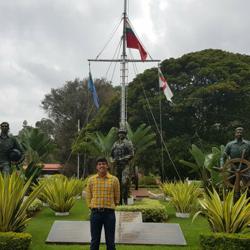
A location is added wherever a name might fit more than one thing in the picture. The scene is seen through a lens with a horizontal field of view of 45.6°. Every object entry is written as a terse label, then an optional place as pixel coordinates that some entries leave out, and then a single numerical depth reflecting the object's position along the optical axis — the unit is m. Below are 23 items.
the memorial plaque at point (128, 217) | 5.78
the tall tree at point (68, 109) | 28.24
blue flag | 15.09
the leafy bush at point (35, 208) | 7.58
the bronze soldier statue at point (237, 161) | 6.22
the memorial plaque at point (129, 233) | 5.22
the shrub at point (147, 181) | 18.49
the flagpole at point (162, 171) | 18.79
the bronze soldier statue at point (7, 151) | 6.64
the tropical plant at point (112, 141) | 13.54
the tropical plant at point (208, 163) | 8.73
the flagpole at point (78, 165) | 25.39
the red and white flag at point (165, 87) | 14.00
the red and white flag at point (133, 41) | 13.61
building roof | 31.51
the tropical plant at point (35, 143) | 12.74
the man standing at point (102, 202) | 4.23
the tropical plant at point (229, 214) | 4.84
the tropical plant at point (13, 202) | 4.79
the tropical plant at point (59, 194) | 7.44
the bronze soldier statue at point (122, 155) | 8.13
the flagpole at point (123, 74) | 12.92
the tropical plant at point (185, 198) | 7.61
